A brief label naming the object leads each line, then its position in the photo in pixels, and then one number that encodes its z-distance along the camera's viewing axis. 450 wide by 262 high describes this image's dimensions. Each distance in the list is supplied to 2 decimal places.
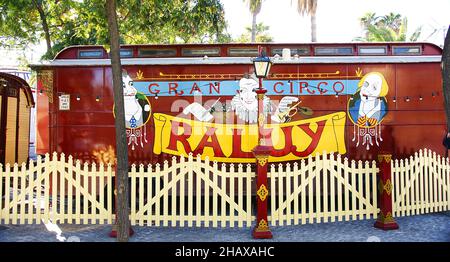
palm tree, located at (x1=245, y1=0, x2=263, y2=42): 22.62
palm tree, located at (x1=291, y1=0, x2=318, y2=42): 21.50
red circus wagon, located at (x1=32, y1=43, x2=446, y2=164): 7.74
